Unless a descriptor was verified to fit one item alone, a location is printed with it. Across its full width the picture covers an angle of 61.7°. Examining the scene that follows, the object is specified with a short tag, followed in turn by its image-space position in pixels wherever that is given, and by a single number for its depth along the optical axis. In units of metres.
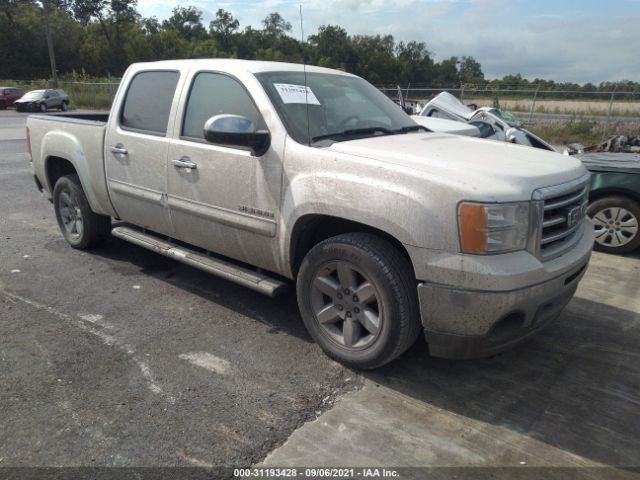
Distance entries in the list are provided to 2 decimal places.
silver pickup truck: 2.81
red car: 35.75
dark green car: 5.75
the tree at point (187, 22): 88.38
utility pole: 31.41
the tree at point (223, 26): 79.05
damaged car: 9.25
